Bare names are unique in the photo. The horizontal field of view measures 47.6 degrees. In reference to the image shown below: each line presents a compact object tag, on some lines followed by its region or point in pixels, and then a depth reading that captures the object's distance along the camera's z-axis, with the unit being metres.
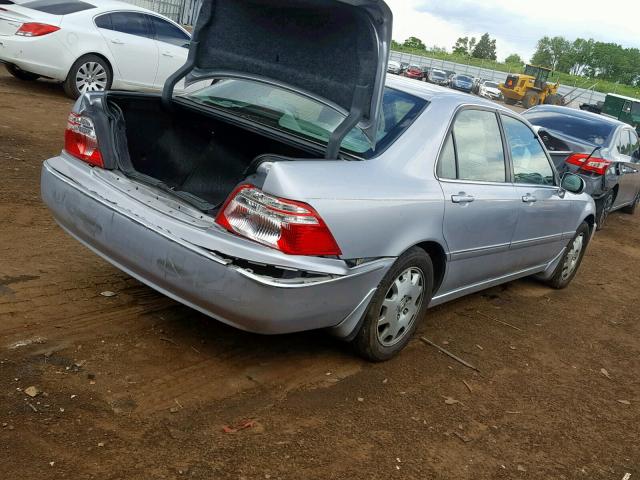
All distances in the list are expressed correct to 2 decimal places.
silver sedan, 3.29
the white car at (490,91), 48.59
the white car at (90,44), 10.41
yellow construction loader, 43.19
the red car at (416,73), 54.97
